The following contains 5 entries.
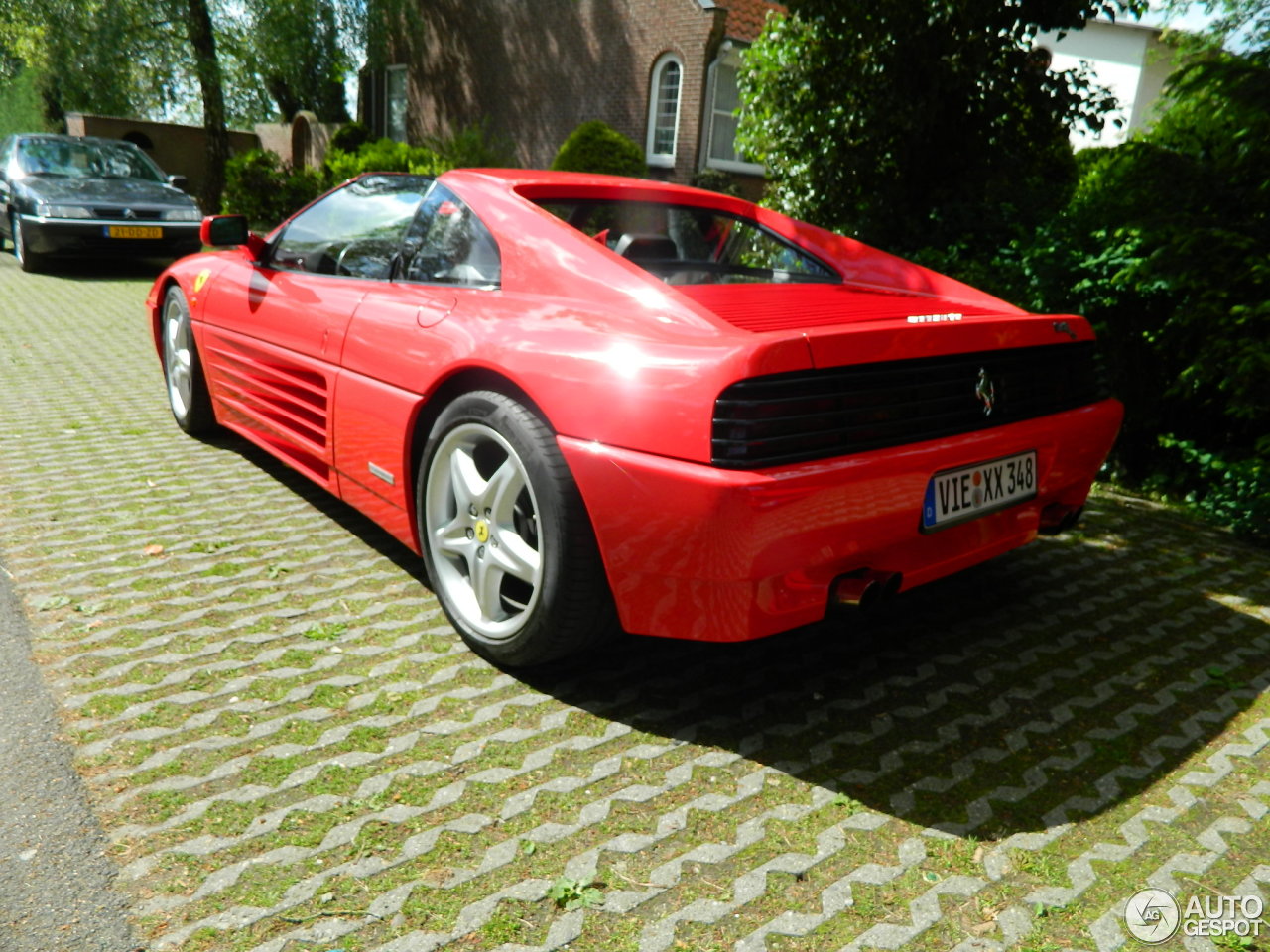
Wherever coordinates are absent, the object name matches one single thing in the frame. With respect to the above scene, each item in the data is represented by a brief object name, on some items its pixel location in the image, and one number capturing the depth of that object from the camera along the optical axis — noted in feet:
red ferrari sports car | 8.07
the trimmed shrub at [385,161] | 57.16
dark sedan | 38.40
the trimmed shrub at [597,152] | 57.06
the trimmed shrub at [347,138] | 81.46
